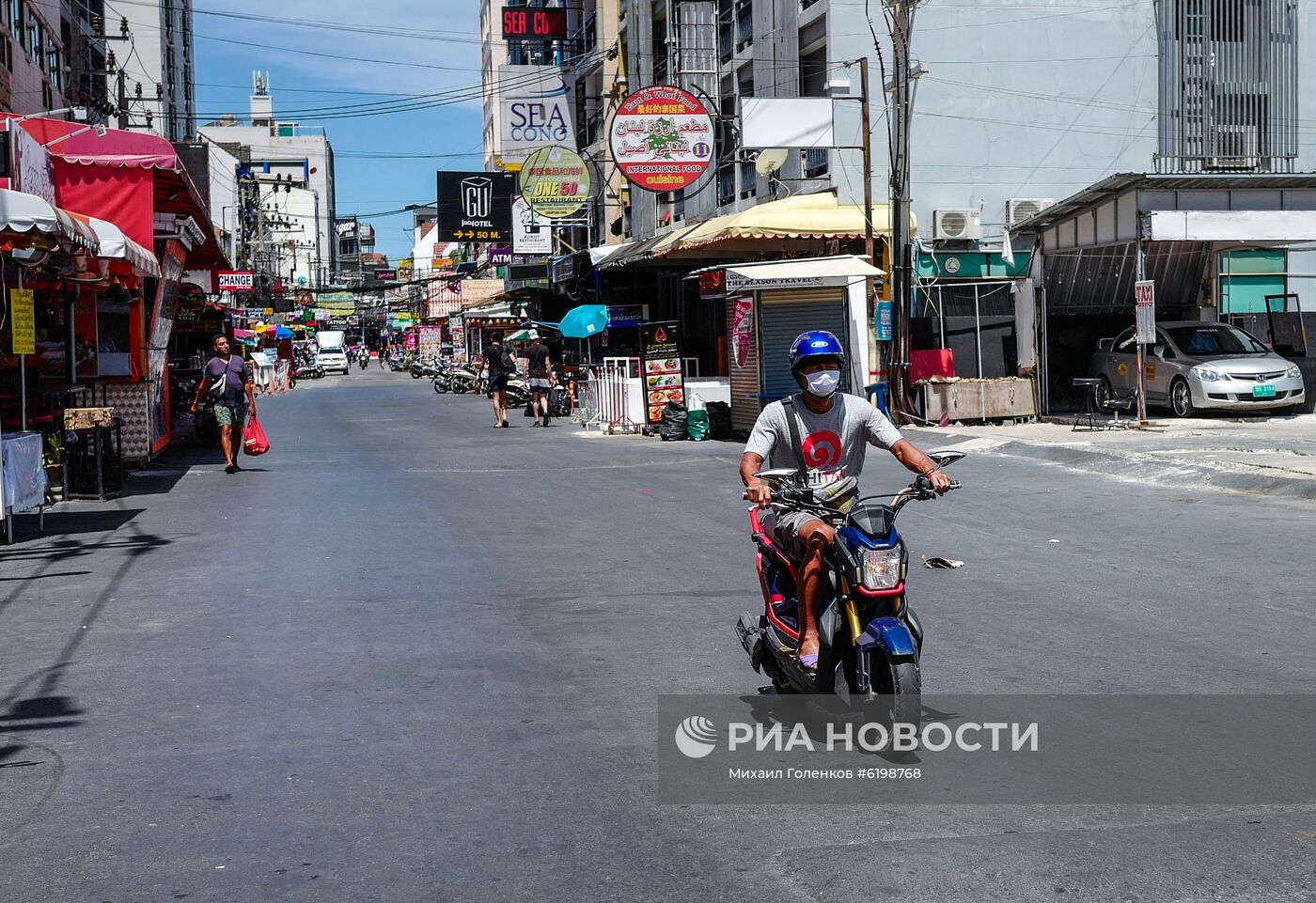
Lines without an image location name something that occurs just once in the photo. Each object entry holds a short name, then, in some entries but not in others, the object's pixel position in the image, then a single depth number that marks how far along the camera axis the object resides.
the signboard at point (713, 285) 25.61
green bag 25.06
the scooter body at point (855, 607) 5.41
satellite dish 30.75
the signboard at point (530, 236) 52.12
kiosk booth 23.56
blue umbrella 33.03
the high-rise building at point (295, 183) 138.93
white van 87.69
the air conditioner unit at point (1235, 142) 30.73
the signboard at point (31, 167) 13.48
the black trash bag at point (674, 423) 25.23
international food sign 27.92
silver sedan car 22.88
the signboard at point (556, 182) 35.38
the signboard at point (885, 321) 24.33
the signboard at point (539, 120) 50.69
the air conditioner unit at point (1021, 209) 28.97
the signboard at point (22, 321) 14.06
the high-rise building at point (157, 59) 85.94
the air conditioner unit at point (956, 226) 27.97
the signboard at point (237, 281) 48.25
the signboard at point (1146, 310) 20.39
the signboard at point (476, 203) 59.31
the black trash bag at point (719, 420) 25.08
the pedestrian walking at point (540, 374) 30.94
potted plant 16.42
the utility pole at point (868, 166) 25.22
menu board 26.20
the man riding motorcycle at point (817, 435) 5.99
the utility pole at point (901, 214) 24.45
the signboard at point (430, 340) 97.19
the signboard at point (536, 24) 60.28
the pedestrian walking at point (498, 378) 29.67
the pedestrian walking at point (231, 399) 19.86
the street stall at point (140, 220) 19.20
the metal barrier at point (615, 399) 27.61
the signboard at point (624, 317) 35.59
